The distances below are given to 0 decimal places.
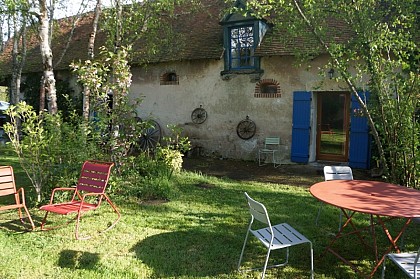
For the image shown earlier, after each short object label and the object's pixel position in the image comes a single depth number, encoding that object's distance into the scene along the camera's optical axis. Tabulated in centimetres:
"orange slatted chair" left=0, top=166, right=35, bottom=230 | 490
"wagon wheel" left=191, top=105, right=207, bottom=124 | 1184
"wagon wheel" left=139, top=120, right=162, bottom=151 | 1241
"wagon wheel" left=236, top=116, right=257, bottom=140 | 1102
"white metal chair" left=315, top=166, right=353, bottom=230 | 502
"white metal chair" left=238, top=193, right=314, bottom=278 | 332
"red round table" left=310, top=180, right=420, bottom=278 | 324
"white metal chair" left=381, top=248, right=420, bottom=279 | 279
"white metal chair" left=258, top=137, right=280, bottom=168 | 1064
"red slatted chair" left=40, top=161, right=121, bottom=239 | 480
